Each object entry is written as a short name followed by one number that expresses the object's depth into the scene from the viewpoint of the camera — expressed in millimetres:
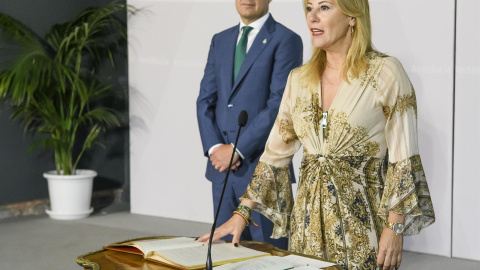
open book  3370
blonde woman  3656
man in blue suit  5325
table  3383
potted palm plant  8278
